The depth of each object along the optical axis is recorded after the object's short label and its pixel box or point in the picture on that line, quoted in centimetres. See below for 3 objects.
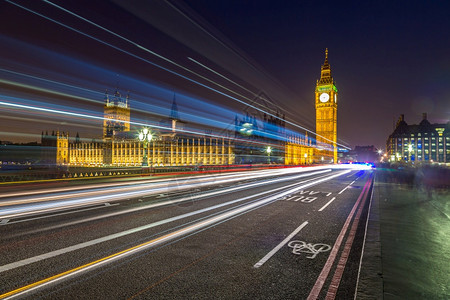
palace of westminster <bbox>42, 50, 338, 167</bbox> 11456
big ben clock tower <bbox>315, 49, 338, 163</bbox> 14162
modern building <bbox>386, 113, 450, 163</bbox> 13962
